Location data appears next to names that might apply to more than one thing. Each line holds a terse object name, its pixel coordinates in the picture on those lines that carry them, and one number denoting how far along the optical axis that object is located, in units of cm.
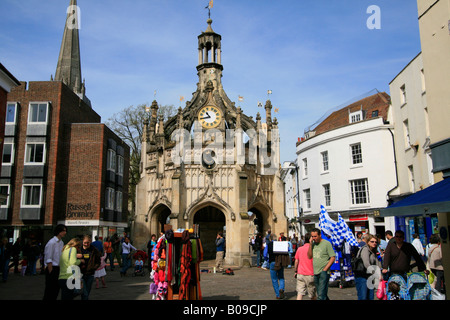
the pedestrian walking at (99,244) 1368
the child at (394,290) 671
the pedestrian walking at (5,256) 1513
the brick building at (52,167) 2746
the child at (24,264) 1728
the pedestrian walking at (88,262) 870
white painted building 2466
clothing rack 818
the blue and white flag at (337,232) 1240
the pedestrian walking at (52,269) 806
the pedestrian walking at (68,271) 773
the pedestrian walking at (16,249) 1683
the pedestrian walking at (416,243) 1384
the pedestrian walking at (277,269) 1066
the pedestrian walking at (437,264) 963
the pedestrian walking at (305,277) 824
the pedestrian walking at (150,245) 1694
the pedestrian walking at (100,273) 1246
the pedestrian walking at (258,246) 2275
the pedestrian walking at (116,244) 1964
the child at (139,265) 1682
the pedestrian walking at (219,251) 1873
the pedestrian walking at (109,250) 1949
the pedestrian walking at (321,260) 800
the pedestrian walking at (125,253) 1691
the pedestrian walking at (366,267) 823
